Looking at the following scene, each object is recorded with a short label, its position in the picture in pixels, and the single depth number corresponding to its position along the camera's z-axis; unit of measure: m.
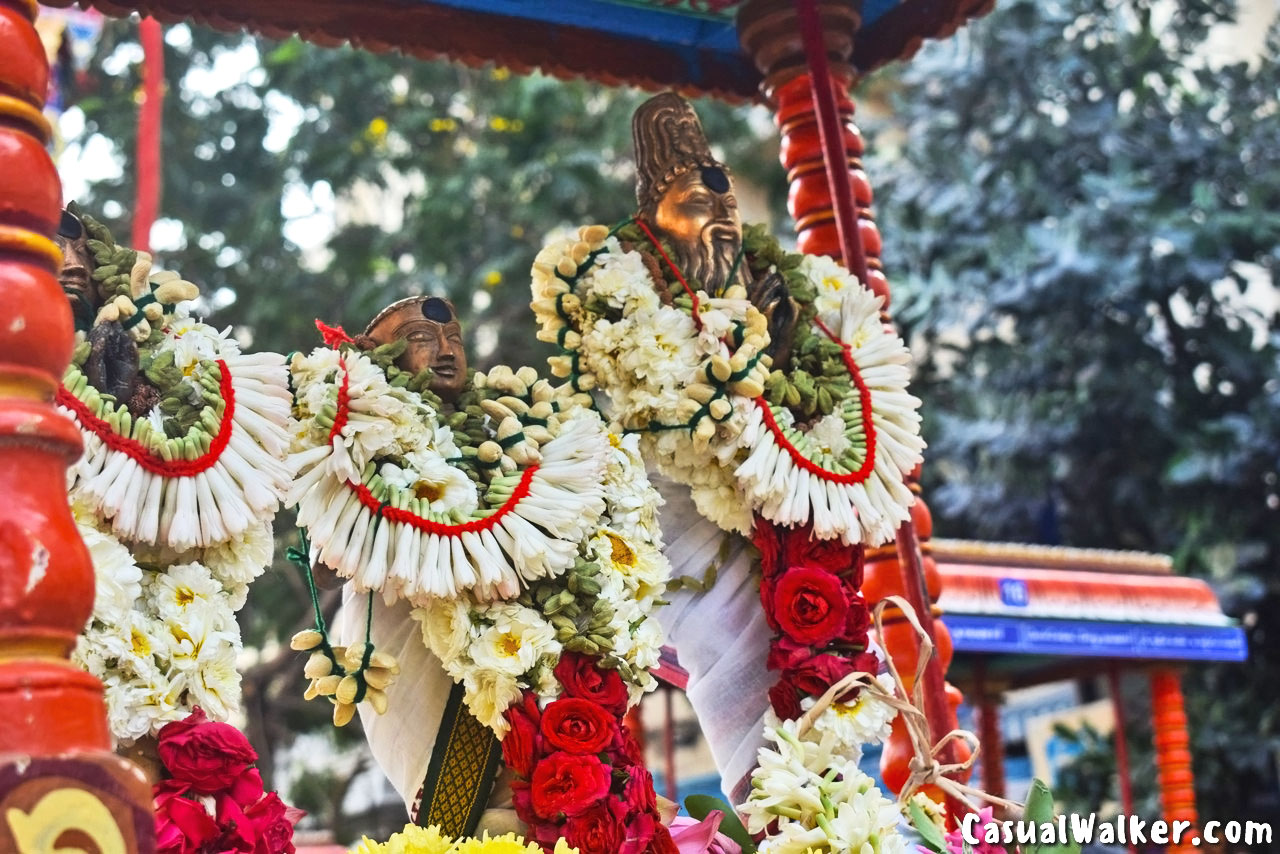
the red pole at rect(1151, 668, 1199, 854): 5.62
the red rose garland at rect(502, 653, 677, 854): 2.09
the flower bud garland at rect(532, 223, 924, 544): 2.57
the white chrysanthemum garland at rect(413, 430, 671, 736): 2.16
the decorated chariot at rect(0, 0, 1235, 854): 1.42
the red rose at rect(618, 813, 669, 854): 2.11
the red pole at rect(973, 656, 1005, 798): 7.12
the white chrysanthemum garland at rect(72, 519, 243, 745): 1.85
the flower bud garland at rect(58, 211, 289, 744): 1.87
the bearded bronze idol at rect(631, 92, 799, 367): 2.73
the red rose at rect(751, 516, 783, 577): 2.63
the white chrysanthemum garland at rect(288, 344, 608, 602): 2.14
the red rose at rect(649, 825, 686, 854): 2.16
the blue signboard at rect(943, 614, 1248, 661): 5.72
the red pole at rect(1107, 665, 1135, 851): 6.82
